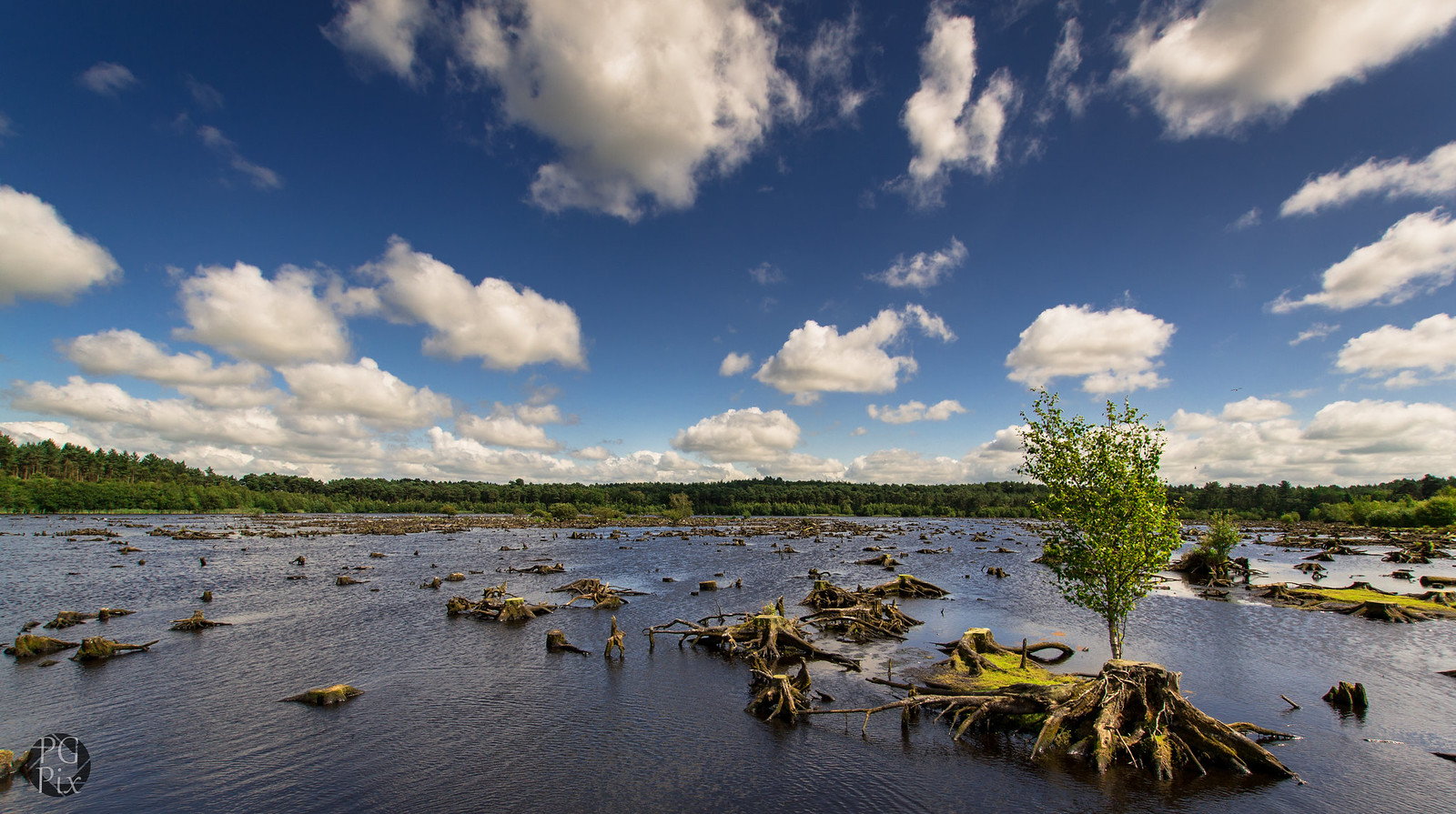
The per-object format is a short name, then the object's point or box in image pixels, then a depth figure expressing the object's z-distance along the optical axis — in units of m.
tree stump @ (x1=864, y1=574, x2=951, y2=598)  46.27
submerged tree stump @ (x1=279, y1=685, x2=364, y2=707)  21.62
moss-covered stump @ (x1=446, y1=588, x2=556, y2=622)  36.53
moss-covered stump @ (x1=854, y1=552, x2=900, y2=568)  67.74
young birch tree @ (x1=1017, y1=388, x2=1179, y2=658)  20.05
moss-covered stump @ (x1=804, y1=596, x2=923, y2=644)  32.94
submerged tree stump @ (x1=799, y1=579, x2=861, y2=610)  37.19
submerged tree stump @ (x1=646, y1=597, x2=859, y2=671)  27.89
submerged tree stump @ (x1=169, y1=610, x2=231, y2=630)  32.19
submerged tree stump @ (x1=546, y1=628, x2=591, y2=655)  29.64
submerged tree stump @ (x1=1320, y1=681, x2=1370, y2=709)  21.25
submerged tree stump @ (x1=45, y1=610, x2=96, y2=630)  31.77
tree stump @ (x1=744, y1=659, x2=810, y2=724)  20.50
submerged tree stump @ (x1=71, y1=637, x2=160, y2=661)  25.75
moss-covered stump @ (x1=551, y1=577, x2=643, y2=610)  41.69
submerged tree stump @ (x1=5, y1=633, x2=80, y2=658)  26.09
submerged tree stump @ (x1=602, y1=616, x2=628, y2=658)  27.92
